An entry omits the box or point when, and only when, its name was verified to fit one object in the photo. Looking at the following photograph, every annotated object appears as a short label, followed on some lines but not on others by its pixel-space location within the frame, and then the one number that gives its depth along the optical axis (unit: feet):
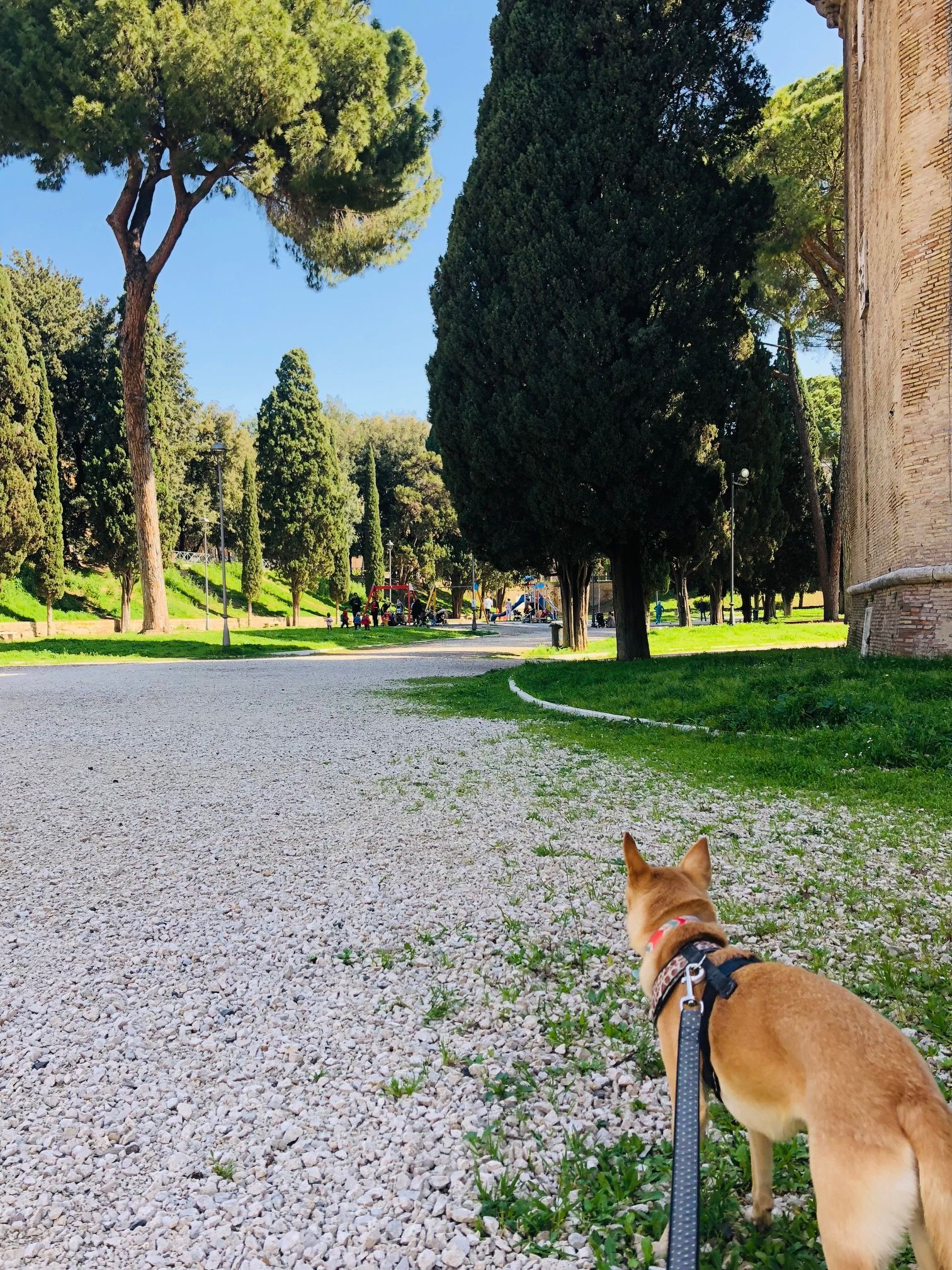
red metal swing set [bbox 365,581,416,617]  127.65
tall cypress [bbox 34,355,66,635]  88.48
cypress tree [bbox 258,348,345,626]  119.03
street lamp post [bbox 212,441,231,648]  75.82
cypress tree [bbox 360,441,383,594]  146.82
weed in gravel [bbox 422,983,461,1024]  8.87
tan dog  3.92
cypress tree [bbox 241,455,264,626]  128.88
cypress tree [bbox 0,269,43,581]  82.43
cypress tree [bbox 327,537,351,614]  129.59
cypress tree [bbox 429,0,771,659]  41.06
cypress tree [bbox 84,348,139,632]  97.81
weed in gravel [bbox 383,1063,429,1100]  7.47
